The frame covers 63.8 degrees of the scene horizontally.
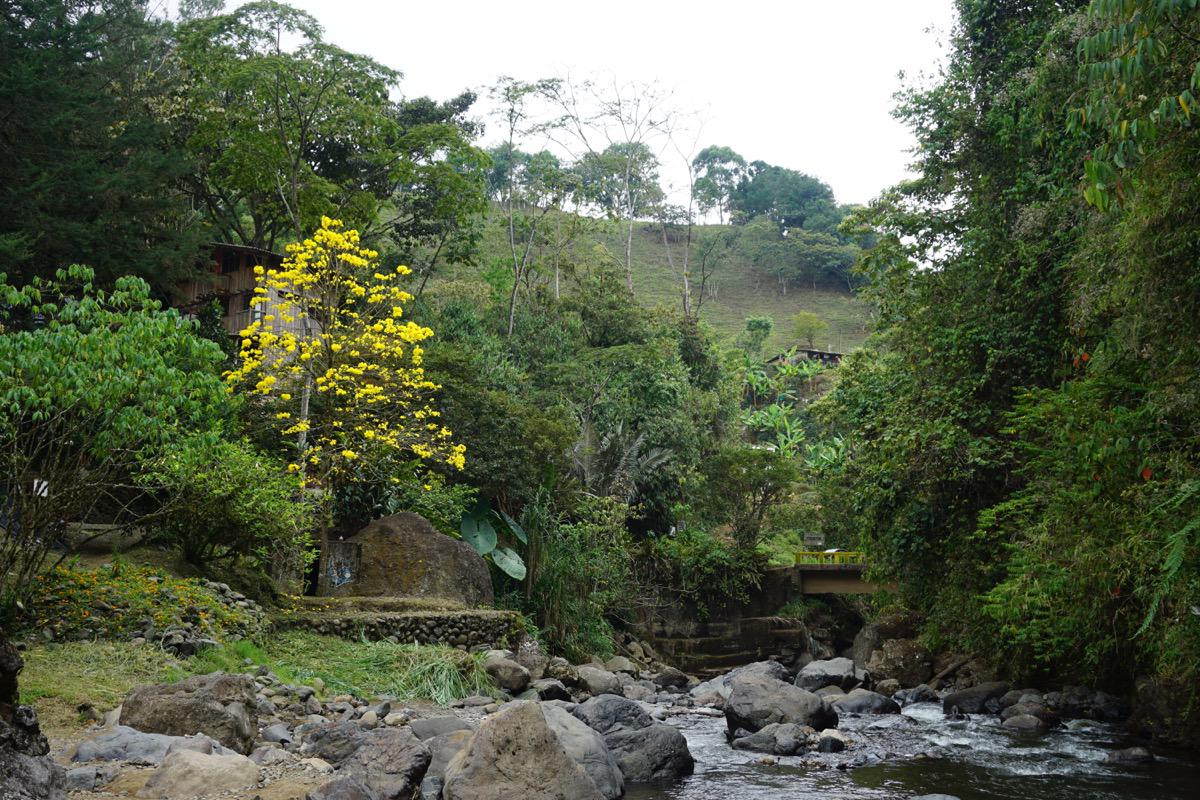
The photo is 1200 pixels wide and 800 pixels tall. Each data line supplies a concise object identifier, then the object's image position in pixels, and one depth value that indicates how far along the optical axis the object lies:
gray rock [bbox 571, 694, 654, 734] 10.91
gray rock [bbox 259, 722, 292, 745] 8.59
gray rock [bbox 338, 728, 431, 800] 7.40
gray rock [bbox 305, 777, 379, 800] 6.50
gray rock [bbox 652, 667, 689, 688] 20.09
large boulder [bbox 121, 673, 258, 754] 7.72
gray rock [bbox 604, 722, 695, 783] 10.17
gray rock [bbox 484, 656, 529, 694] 13.77
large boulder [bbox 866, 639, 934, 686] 19.97
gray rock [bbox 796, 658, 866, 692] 19.06
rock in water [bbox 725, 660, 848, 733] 13.06
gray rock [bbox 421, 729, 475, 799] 7.77
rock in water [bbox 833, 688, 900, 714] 16.05
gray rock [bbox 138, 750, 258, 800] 6.30
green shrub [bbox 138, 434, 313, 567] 10.84
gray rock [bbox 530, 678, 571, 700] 13.88
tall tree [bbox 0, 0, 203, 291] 20.20
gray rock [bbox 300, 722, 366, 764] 8.15
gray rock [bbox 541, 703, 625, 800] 9.02
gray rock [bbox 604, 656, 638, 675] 20.62
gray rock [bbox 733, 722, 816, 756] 11.80
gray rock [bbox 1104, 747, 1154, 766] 11.10
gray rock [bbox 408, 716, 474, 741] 9.75
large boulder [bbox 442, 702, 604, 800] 7.36
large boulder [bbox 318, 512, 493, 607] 17.11
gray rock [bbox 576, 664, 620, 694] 15.88
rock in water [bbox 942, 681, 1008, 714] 16.02
